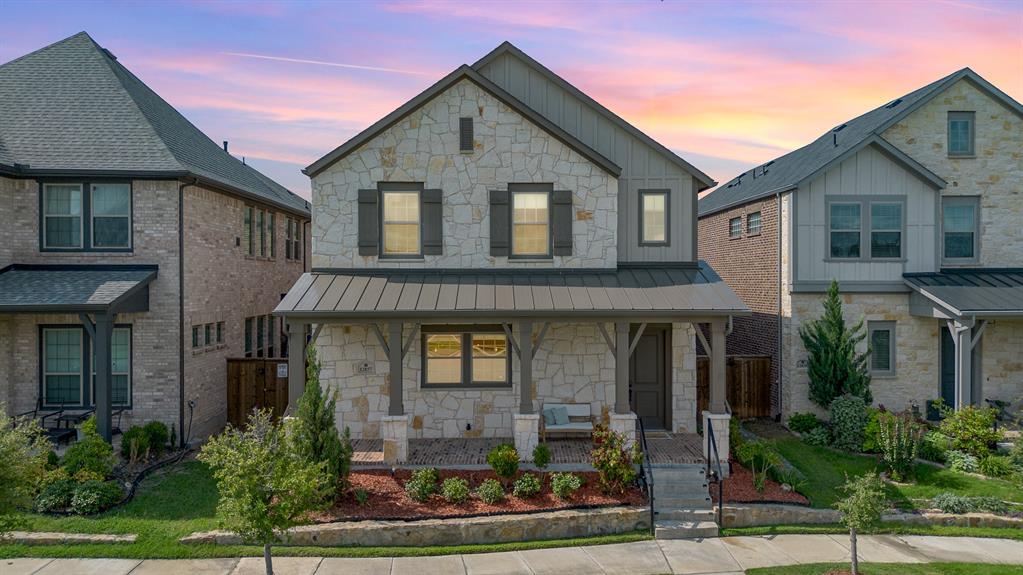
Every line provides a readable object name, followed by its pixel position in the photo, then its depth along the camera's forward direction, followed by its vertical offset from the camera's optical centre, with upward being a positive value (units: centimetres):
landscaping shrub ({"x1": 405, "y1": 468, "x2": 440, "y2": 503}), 1148 -367
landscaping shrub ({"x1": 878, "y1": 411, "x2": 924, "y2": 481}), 1338 -347
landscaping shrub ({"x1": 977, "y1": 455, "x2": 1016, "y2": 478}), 1354 -388
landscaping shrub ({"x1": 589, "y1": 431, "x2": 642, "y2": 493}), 1160 -329
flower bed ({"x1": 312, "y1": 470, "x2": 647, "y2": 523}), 1105 -393
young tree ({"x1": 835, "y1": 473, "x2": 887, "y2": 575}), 952 -336
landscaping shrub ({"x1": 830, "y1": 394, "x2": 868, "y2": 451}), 1516 -330
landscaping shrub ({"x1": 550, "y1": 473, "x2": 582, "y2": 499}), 1155 -367
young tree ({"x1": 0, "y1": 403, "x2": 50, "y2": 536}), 874 -269
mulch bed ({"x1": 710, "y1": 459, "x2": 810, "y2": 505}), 1181 -395
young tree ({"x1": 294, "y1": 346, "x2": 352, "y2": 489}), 1123 -265
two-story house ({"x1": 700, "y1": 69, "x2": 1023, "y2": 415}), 1722 +126
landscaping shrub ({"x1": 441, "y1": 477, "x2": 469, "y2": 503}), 1140 -372
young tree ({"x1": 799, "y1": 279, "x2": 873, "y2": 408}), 1622 -194
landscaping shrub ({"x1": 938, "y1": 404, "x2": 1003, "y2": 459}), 1429 -330
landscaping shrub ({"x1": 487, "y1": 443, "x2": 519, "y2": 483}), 1192 -334
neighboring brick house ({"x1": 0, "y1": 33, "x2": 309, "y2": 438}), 1427 +45
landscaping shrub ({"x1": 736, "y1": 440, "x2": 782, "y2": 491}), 1284 -353
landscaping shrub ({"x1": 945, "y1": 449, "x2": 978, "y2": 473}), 1388 -389
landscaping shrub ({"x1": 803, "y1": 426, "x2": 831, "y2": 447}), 1559 -377
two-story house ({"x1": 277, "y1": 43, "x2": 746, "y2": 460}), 1455 +81
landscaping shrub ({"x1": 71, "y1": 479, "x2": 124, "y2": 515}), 1116 -382
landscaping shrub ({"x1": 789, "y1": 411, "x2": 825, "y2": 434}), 1653 -359
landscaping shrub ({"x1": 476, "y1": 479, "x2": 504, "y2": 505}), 1140 -376
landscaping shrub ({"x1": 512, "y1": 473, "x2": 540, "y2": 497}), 1159 -371
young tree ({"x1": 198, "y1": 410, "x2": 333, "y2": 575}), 848 -276
